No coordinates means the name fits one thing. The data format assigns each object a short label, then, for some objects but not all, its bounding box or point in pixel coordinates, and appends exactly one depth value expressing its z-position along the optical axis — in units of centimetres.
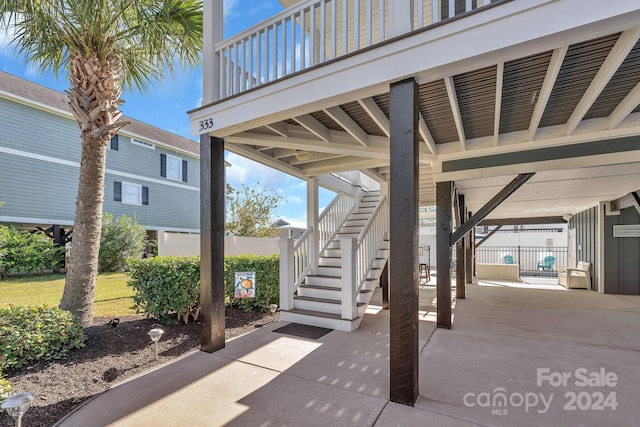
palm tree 422
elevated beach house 227
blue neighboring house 1034
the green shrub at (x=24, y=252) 924
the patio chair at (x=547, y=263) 1598
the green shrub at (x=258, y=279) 561
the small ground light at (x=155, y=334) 345
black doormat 454
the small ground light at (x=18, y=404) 184
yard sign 459
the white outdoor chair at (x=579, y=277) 938
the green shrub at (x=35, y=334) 304
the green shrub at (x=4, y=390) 231
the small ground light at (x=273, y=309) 533
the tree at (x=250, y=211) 1498
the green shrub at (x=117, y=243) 1104
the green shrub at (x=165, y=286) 452
